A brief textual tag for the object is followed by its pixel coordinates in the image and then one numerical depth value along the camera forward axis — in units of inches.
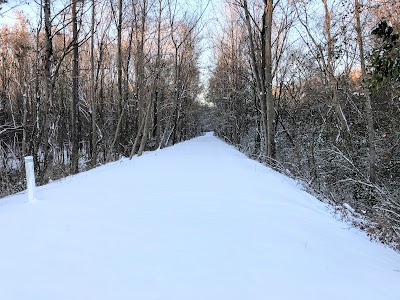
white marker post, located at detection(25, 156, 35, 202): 232.2
